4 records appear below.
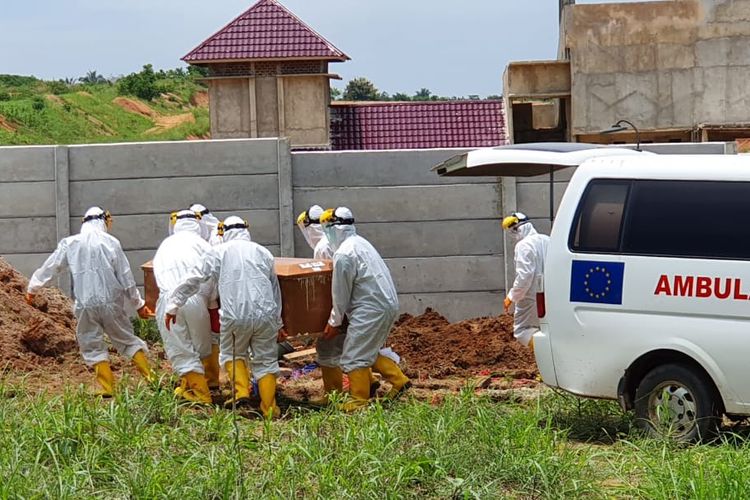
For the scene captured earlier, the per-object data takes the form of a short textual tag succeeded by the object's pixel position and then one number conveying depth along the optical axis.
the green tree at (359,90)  74.25
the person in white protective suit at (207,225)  12.13
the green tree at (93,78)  75.45
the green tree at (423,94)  92.47
